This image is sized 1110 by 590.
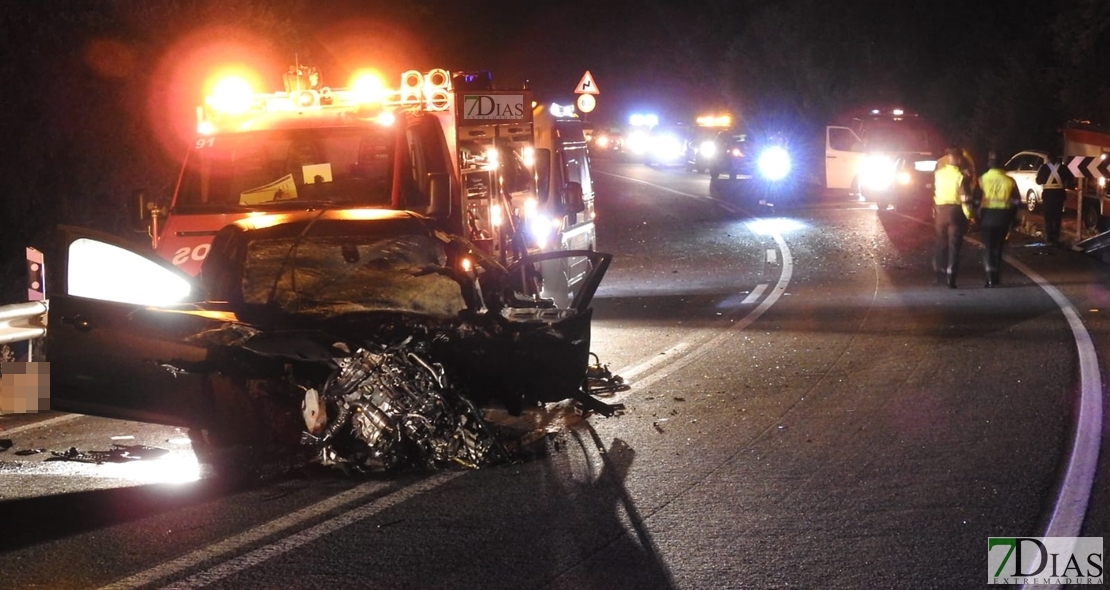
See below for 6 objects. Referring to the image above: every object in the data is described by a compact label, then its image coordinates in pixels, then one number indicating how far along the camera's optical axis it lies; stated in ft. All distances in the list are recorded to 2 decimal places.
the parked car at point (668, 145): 166.20
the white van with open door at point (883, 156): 89.86
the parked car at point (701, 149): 142.00
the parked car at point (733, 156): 119.85
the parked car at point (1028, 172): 85.92
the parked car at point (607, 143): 182.50
